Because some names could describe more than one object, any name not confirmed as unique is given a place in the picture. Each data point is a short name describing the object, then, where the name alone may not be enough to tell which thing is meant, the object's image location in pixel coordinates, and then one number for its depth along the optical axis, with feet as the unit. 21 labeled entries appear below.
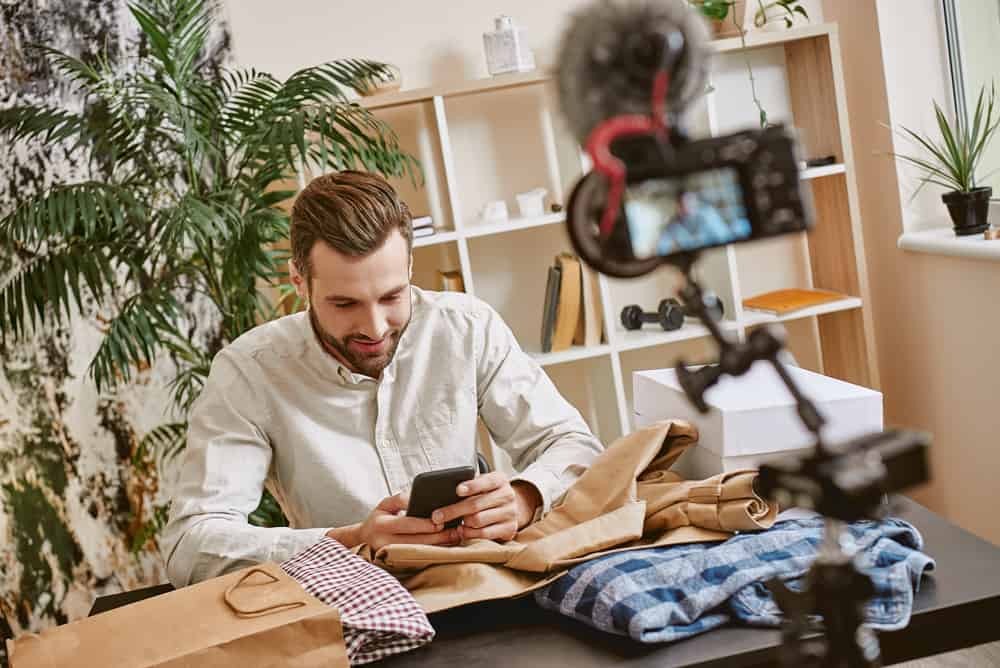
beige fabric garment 4.33
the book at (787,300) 11.17
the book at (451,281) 10.89
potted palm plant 9.14
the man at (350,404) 5.79
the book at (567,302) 10.79
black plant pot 9.86
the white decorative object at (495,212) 10.99
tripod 1.90
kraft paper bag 3.81
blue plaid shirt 3.86
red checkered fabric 4.00
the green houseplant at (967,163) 9.90
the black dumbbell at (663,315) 11.15
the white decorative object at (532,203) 10.96
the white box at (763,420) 4.75
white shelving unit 11.09
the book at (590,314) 10.86
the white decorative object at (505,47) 10.58
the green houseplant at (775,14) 11.17
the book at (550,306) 10.82
